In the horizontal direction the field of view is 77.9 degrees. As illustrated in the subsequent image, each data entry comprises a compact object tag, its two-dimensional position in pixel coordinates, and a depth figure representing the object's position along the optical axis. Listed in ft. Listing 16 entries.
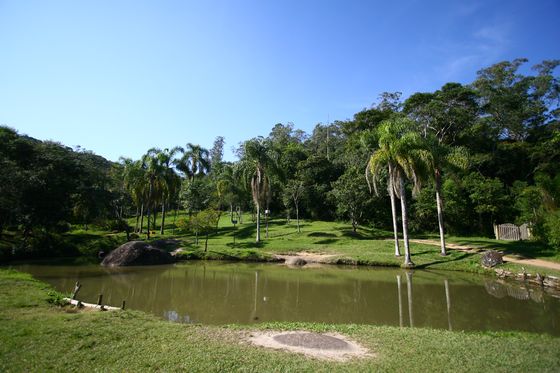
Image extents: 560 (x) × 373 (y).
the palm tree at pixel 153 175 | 152.66
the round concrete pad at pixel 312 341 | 31.99
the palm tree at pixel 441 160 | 91.61
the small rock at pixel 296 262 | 96.85
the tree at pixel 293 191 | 166.59
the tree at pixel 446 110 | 159.02
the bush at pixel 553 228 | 77.92
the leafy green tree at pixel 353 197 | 132.46
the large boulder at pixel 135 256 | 97.96
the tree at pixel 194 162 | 197.88
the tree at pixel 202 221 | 118.83
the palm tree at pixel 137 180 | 155.19
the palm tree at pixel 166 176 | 154.51
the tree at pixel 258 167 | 125.70
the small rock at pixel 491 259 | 79.10
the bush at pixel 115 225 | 164.25
